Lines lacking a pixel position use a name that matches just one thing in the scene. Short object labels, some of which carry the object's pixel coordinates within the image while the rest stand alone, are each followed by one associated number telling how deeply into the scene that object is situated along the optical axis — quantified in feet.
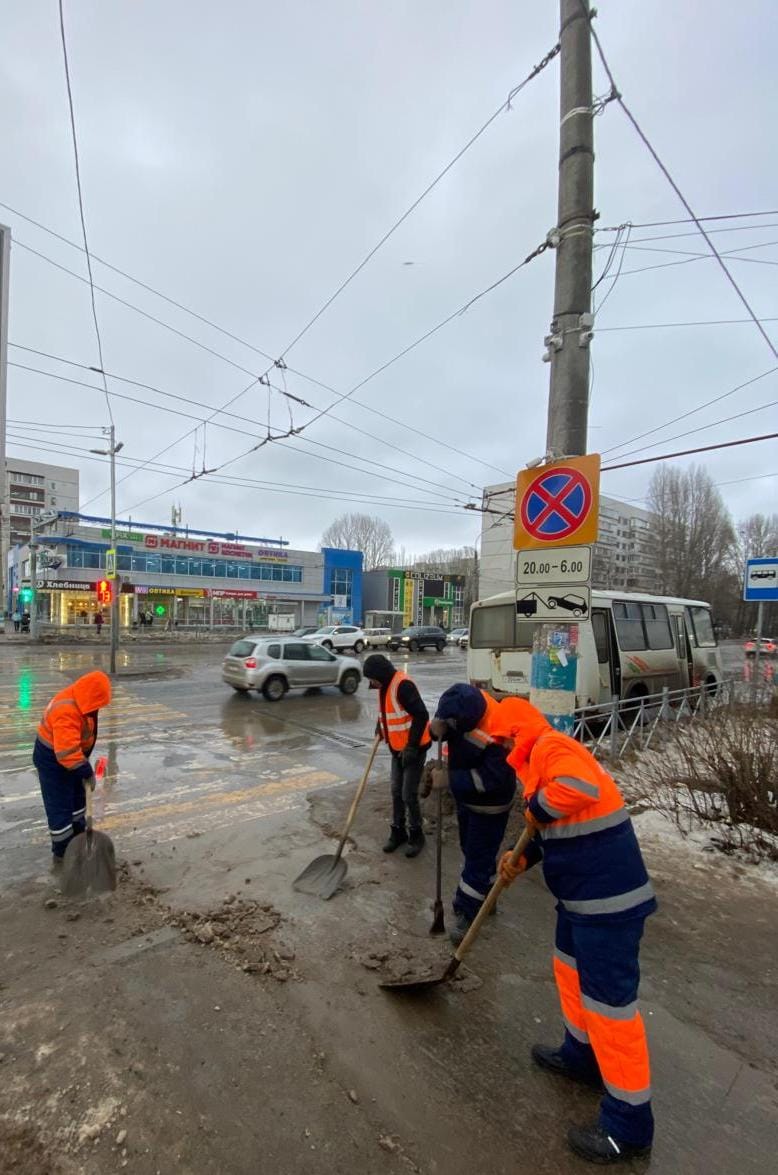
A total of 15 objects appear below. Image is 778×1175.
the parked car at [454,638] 137.43
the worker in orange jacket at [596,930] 6.46
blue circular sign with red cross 14.78
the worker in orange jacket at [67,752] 13.57
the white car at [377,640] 110.52
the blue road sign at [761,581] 31.89
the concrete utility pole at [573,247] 16.60
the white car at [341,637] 97.35
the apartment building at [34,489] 276.82
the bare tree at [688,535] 175.52
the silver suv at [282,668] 43.47
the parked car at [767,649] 98.71
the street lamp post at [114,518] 68.13
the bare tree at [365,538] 243.81
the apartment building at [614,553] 158.80
